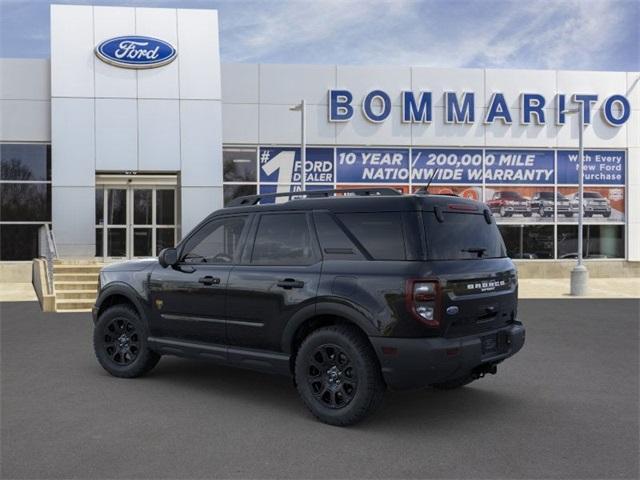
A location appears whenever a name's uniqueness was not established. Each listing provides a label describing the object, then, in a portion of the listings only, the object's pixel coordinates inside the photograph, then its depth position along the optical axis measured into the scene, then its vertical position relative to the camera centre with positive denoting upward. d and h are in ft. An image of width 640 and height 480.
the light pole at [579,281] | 56.61 -4.03
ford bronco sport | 16.67 -1.73
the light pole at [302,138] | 58.46 +8.82
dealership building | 62.95 +9.99
